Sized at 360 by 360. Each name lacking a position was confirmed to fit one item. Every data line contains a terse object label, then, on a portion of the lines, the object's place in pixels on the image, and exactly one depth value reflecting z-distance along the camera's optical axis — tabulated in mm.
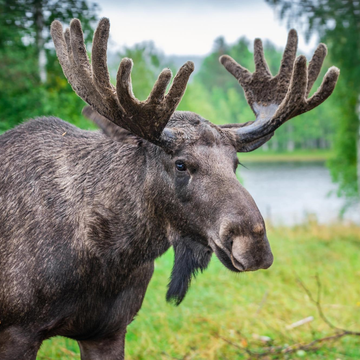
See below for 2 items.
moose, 2625
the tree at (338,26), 10812
